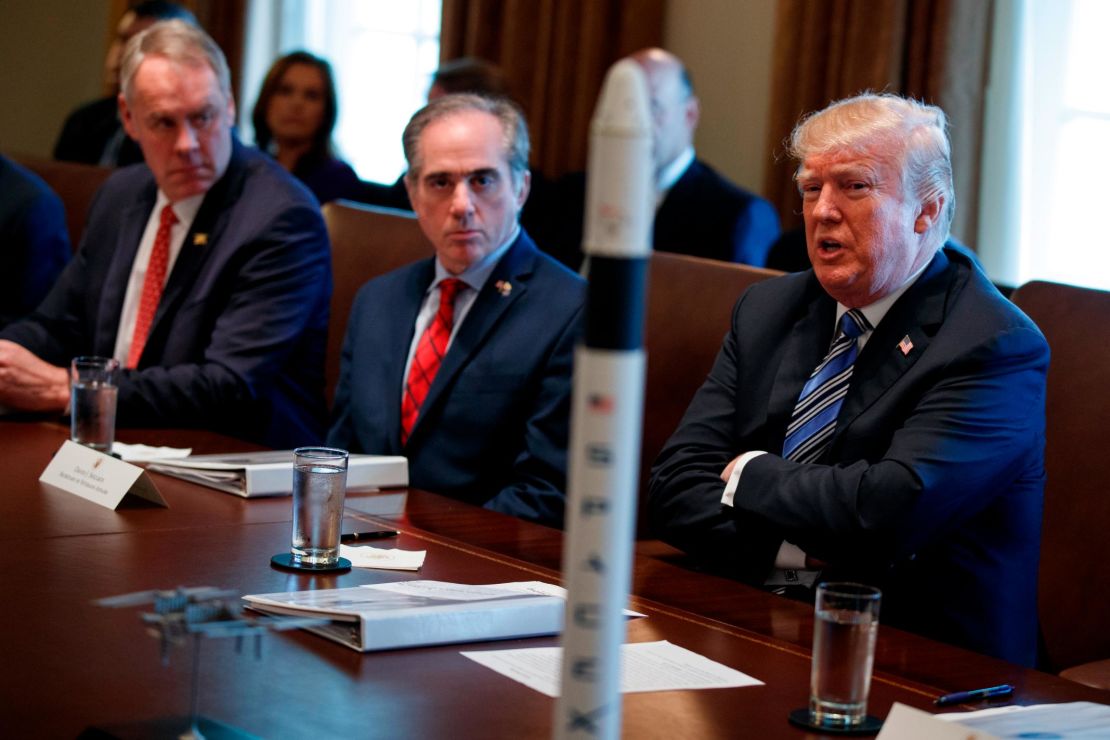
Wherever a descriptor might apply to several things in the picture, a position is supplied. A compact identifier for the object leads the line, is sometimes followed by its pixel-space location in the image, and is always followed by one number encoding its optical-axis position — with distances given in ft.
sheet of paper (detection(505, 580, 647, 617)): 8.56
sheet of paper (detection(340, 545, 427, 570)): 8.89
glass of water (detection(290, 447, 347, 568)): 8.76
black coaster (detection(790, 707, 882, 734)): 7.43
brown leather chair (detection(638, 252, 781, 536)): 11.87
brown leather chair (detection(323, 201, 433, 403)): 13.83
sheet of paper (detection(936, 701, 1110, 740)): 7.39
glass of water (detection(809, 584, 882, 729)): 7.42
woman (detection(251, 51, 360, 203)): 21.06
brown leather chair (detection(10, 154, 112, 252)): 19.22
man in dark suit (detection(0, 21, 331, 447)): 12.98
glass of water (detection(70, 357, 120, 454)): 10.67
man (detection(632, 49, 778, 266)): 17.09
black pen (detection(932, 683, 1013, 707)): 7.74
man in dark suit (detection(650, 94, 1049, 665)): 9.75
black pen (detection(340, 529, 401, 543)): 9.30
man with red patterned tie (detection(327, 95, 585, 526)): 11.61
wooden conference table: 7.33
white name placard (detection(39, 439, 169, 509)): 9.69
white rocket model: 5.66
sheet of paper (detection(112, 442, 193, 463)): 10.79
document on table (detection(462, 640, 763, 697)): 7.71
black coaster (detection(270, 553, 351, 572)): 8.75
